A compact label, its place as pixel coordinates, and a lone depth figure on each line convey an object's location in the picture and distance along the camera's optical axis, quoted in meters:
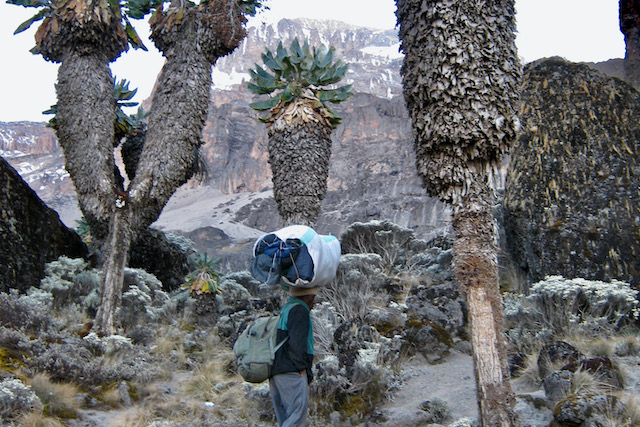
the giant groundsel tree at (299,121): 10.57
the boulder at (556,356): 5.79
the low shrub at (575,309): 6.99
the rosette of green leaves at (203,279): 12.03
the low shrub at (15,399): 4.76
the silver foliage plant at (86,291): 9.72
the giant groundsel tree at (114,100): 9.69
